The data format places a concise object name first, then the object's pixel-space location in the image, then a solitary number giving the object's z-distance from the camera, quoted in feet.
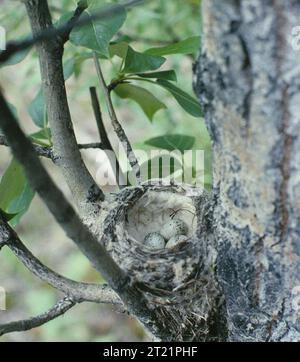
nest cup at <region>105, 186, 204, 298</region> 2.62
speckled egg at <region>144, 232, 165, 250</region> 2.96
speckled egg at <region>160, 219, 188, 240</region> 3.08
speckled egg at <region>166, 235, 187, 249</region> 2.79
